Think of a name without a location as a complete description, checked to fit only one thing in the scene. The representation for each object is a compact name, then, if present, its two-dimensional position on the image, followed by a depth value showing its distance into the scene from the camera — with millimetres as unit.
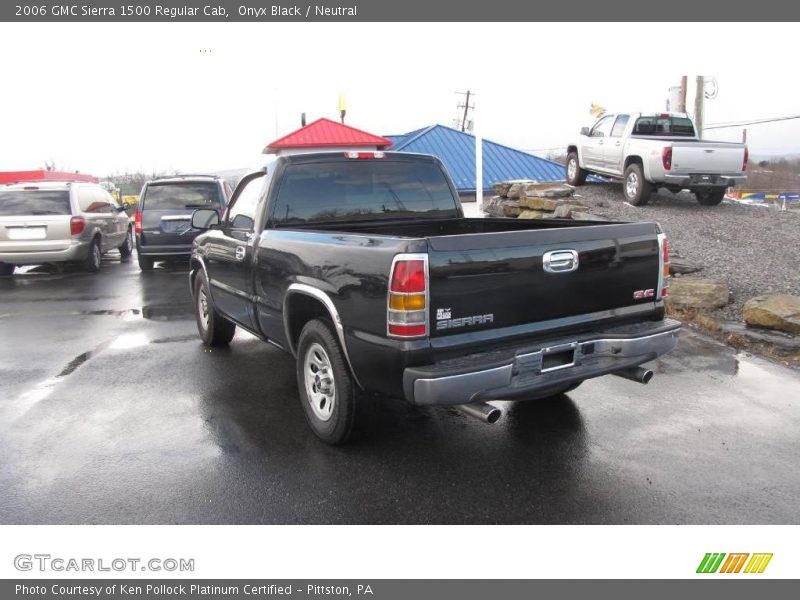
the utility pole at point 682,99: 18812
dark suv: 12422
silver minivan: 11633
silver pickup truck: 11859
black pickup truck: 3281
